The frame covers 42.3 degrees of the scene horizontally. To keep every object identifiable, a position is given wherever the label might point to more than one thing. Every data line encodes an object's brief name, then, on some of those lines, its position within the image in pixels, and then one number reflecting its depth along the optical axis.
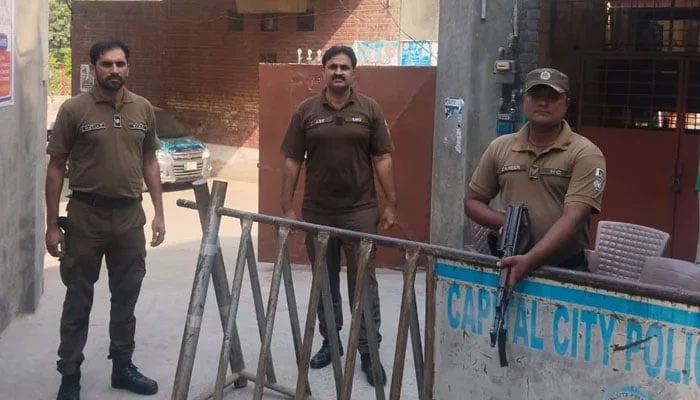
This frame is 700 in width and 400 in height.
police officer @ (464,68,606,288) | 3.78
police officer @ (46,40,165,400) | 5.00
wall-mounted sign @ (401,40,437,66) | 15.47
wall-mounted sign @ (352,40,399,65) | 15.70
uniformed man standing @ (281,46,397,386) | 5.46
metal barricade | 3.97
